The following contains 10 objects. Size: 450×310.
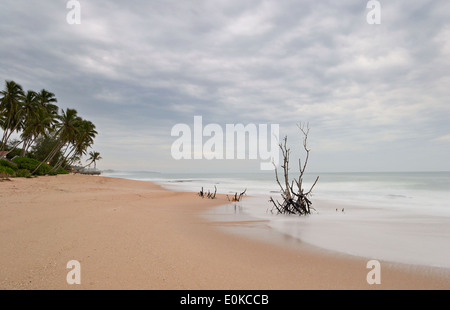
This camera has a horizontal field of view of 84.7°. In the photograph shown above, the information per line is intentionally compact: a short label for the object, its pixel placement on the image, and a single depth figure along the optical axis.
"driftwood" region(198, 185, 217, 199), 19.94
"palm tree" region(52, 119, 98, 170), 45.44
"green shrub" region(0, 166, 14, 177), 23.93
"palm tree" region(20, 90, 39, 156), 34.53
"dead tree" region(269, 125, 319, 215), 13.02
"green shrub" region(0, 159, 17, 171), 28.95
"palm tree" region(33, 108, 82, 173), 39.62
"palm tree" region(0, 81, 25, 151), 32.34
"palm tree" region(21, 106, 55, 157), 35.80
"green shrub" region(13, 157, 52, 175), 32.59
